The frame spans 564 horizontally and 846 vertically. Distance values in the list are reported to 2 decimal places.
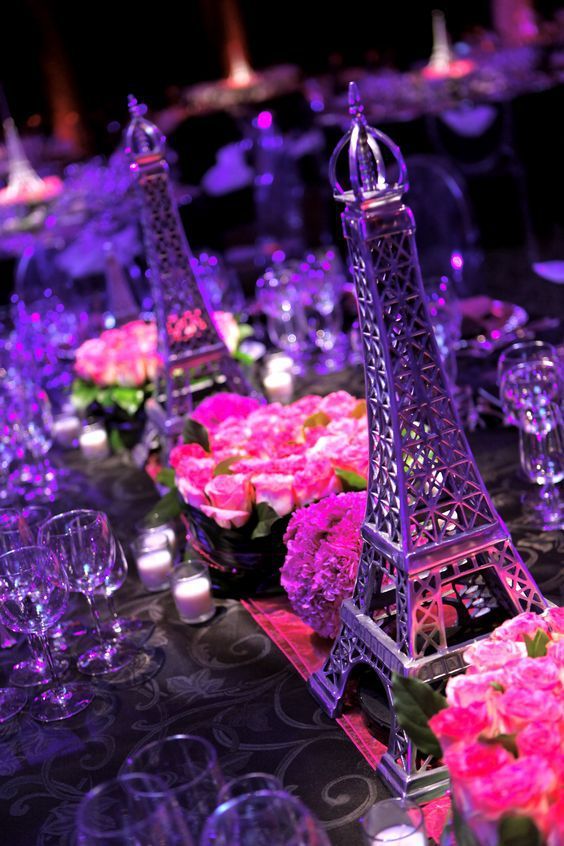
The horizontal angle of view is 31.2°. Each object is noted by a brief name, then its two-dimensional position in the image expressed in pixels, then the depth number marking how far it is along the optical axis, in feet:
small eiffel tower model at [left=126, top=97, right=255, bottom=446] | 9.64
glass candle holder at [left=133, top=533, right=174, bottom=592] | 8.11
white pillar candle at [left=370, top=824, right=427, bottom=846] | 4.23
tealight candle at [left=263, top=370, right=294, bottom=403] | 10.91
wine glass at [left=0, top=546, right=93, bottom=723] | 6.51
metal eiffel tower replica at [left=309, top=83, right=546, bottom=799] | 5.04
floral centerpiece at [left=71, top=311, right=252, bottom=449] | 11.08
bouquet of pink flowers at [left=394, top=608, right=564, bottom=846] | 3.66
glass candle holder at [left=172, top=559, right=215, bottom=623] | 7.39
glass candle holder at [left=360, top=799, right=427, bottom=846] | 4.25
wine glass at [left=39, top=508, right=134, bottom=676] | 6.89
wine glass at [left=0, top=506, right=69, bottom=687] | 7.20
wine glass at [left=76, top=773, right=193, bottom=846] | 3.57
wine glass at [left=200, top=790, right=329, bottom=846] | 3.51
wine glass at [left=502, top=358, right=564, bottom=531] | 7.49
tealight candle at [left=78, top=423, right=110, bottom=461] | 11.02
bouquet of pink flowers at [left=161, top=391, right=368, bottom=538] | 7.30
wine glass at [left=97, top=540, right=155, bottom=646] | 7.17
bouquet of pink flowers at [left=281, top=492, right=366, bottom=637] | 6.33
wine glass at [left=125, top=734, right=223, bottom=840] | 3.79
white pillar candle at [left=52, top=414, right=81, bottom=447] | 11.64
